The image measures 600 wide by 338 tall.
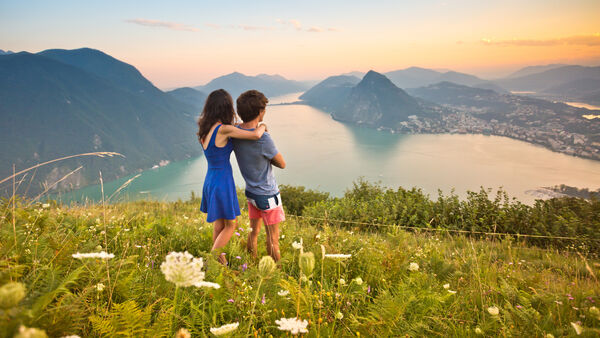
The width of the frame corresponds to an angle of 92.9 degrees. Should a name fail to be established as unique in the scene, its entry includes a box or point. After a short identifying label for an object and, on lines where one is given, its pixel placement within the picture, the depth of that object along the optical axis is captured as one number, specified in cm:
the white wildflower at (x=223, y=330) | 105
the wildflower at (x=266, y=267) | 115
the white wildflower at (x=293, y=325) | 105
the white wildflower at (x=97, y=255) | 121
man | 321
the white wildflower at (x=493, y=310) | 142
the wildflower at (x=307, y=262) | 112
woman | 322
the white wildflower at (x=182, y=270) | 88
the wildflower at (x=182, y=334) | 76
